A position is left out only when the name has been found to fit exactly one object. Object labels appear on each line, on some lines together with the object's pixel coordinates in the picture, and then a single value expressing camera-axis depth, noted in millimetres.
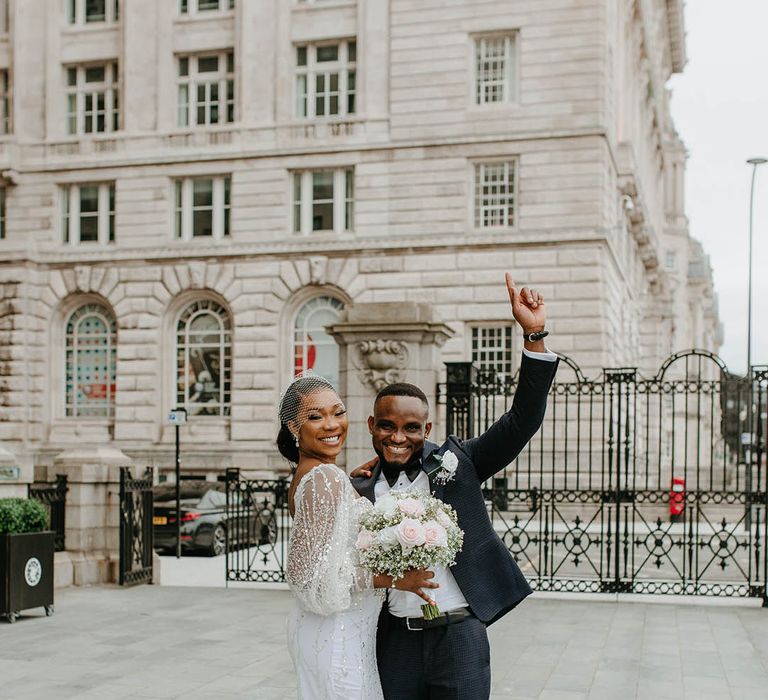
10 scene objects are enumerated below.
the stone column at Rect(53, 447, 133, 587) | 14930
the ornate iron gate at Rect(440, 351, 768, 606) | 14008
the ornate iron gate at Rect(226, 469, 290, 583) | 15289
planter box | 11883
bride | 4332
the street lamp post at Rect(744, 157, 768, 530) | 36344
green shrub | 12086
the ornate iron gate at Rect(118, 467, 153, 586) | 14852
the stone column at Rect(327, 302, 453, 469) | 14570
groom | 4359
